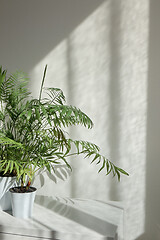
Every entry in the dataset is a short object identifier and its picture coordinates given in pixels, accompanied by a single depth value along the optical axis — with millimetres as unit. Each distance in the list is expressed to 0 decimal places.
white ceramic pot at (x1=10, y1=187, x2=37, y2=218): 1415
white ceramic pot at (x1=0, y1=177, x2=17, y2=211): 1496
